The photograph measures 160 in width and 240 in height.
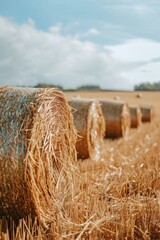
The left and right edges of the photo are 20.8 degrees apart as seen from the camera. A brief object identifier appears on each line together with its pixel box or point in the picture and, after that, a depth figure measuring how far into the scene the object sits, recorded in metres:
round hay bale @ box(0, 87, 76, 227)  3.44
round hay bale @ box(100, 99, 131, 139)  9.86
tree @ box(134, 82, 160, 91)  45.83
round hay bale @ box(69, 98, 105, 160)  6.71
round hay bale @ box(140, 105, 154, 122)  16.20
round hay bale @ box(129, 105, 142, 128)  13.26
